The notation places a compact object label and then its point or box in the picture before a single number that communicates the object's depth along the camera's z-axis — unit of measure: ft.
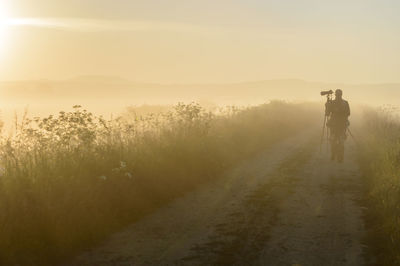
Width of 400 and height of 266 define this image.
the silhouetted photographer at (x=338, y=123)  55.16
